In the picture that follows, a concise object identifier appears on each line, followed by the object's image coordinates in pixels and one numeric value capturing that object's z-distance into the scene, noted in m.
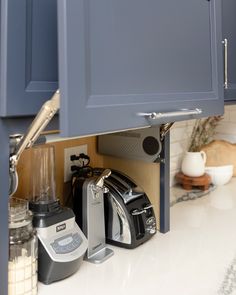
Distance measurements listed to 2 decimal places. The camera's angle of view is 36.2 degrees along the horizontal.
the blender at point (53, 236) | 0.92
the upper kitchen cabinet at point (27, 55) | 0.70
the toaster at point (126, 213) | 1.17
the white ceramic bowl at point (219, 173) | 2.09
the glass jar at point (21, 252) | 0.83
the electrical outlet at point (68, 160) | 1.27
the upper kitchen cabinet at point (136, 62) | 0.65
